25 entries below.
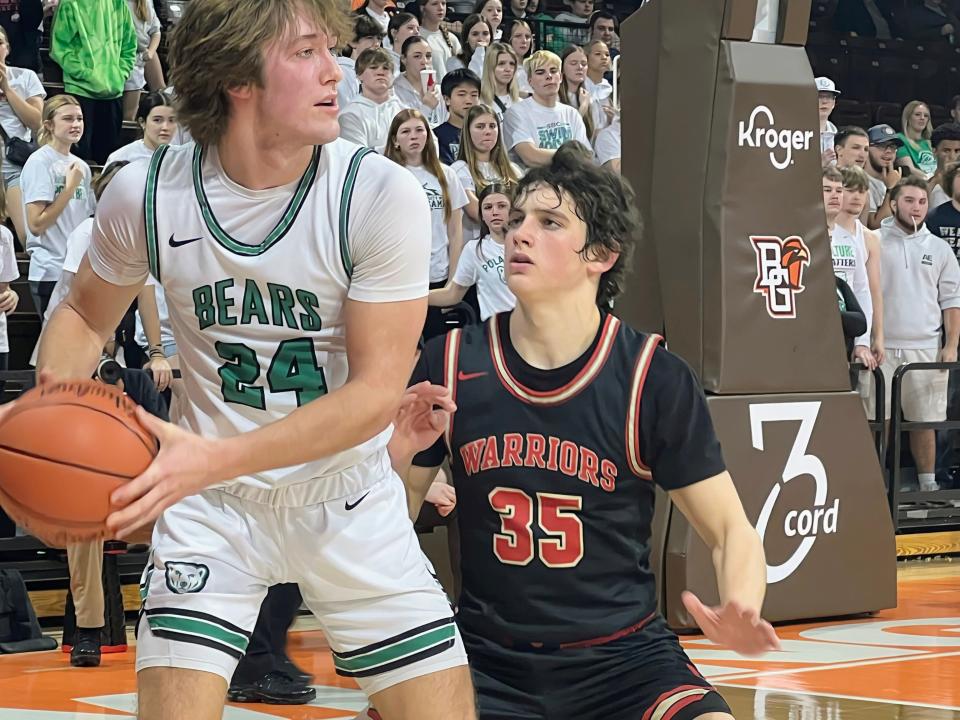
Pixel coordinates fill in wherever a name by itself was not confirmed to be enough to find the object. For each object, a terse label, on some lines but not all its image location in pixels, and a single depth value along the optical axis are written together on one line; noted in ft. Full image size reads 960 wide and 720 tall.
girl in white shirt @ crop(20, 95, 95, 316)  27.22
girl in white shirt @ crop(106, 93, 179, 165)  27.40
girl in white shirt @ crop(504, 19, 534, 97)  40.45
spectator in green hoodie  32.45
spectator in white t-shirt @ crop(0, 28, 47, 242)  30.55
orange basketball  8.02
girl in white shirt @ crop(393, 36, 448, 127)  35.78
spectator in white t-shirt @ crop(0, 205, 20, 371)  24.44
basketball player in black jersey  10.28
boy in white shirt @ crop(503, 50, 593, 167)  35.09
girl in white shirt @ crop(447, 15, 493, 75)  40.24
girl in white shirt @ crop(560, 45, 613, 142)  38.93
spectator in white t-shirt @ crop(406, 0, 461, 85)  40.27
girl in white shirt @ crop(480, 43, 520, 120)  36.58
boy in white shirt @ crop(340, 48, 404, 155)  31.55
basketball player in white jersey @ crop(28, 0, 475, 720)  8.89
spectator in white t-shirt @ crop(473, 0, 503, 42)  42.22
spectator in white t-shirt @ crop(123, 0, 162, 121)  35.14
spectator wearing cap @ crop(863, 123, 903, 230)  38.11
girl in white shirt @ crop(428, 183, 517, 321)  28.27
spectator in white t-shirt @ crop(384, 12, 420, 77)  37.68
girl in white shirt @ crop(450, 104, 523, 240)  31.81
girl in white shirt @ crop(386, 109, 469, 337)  29.25
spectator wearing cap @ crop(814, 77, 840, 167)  36.50
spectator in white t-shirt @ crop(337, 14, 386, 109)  33.96
